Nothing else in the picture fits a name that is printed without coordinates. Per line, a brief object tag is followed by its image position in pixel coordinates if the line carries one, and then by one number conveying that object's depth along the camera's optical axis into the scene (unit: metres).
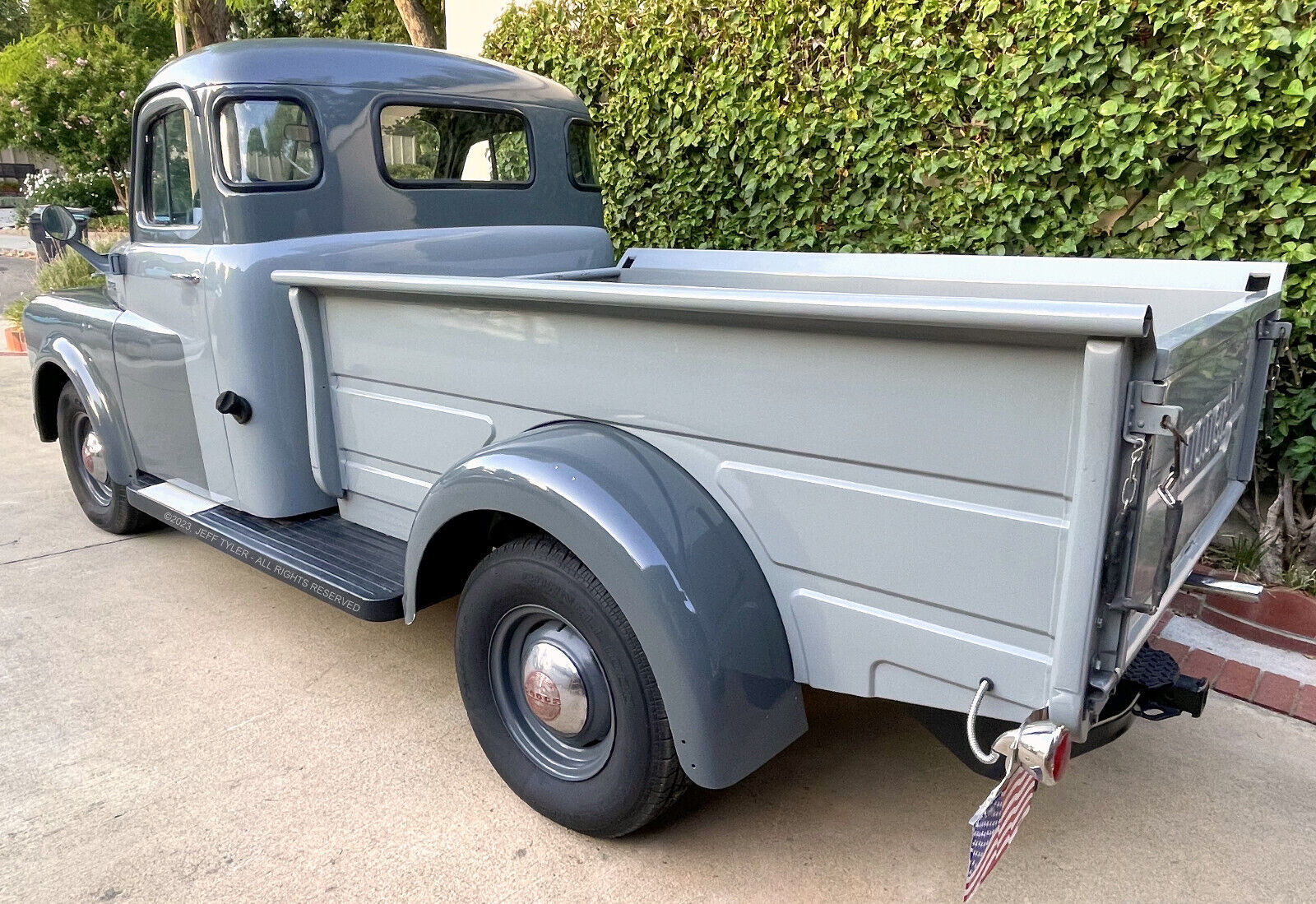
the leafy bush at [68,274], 8.91
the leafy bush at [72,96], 15.79
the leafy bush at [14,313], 9.46
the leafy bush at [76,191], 17.27
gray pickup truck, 1.58
